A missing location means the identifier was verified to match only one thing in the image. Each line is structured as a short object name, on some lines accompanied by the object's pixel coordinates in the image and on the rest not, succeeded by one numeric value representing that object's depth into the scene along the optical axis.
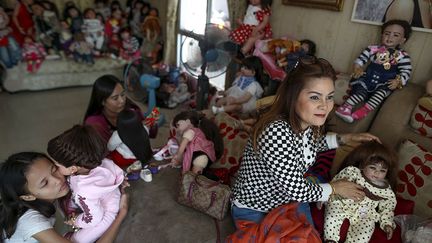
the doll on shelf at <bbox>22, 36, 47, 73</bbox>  4.04
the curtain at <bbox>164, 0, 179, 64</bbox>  4.40
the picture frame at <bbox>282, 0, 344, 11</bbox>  2.34
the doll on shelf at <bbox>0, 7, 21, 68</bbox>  3.90
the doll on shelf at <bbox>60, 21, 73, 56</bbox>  4.38
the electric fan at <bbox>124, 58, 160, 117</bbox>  3.54
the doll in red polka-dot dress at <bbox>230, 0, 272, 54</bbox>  2.88
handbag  1.46
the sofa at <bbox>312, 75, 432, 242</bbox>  1.53
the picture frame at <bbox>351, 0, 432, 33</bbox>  1.90
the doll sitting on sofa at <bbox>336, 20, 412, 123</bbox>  1.90
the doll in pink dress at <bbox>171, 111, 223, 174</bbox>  1.79
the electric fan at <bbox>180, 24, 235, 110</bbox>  2.85
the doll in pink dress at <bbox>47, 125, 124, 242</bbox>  1.26
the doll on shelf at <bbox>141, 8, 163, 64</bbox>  4.65
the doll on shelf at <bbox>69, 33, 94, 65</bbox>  4.36
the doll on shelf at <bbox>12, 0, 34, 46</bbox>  4.16
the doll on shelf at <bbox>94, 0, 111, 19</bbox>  4.78
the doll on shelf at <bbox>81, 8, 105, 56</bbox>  4.54
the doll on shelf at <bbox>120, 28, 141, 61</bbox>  4.72
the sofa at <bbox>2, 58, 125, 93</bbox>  4.02
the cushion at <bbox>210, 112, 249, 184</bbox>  1.92
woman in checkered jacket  1.14
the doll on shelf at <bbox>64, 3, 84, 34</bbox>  4.54
